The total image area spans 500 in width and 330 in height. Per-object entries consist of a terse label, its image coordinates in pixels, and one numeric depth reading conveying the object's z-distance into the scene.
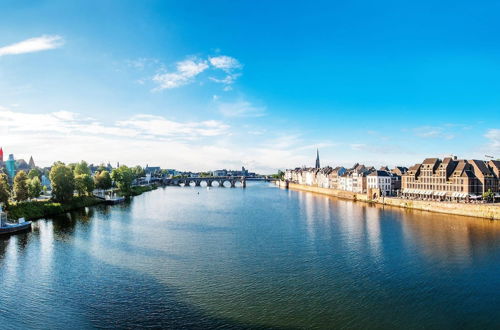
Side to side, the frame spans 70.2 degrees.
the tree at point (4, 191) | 51.56
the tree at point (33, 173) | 99.78
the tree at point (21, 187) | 59.04
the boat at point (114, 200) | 90.31
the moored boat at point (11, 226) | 46.69
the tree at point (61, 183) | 69.50
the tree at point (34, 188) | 65.68
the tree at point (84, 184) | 83.19
